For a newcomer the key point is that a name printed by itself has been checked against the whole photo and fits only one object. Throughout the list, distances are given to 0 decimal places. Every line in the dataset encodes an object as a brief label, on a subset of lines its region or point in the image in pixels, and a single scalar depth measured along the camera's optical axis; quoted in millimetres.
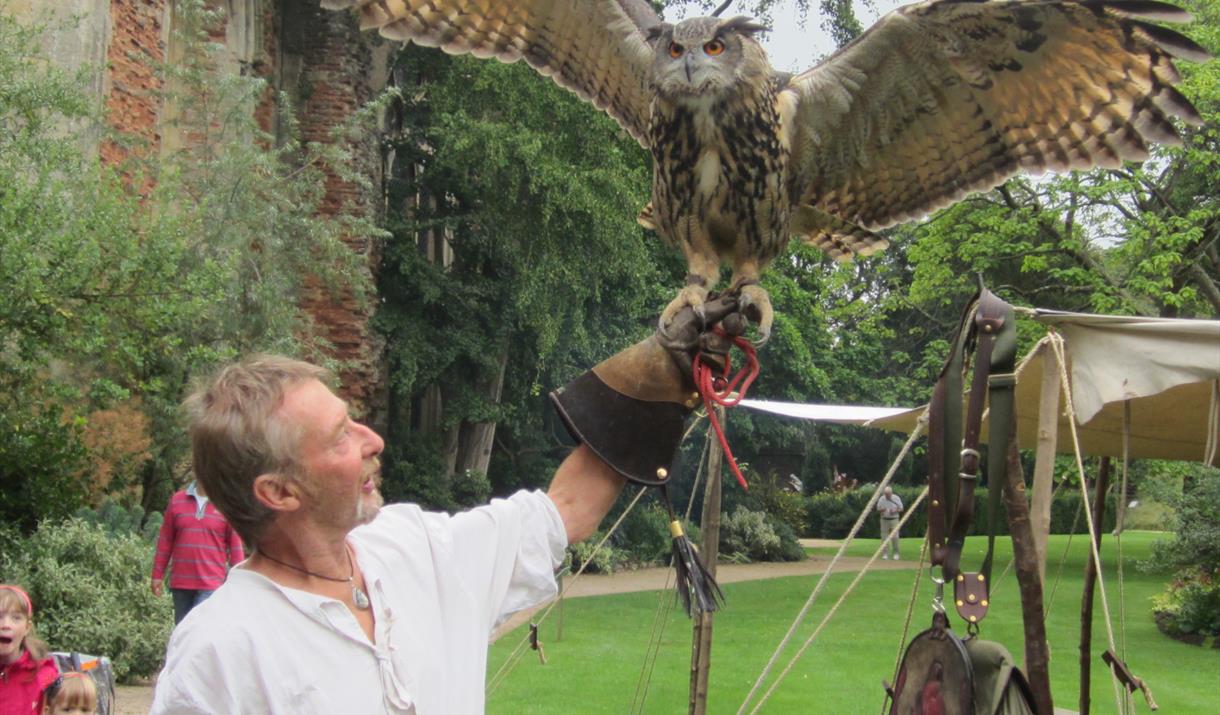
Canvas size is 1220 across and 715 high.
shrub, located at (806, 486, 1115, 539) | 24500
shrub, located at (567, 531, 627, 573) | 14516
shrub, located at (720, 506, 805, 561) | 17828
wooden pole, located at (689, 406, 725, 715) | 4762
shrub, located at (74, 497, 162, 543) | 7748
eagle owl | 2924
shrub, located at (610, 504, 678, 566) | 16469
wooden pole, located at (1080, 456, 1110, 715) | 4809
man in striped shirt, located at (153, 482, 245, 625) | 5480
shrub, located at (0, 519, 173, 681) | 6711
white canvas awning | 3572
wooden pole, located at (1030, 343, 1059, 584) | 3928
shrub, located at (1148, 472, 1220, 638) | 10180
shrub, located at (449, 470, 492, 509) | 15172
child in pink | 3709
